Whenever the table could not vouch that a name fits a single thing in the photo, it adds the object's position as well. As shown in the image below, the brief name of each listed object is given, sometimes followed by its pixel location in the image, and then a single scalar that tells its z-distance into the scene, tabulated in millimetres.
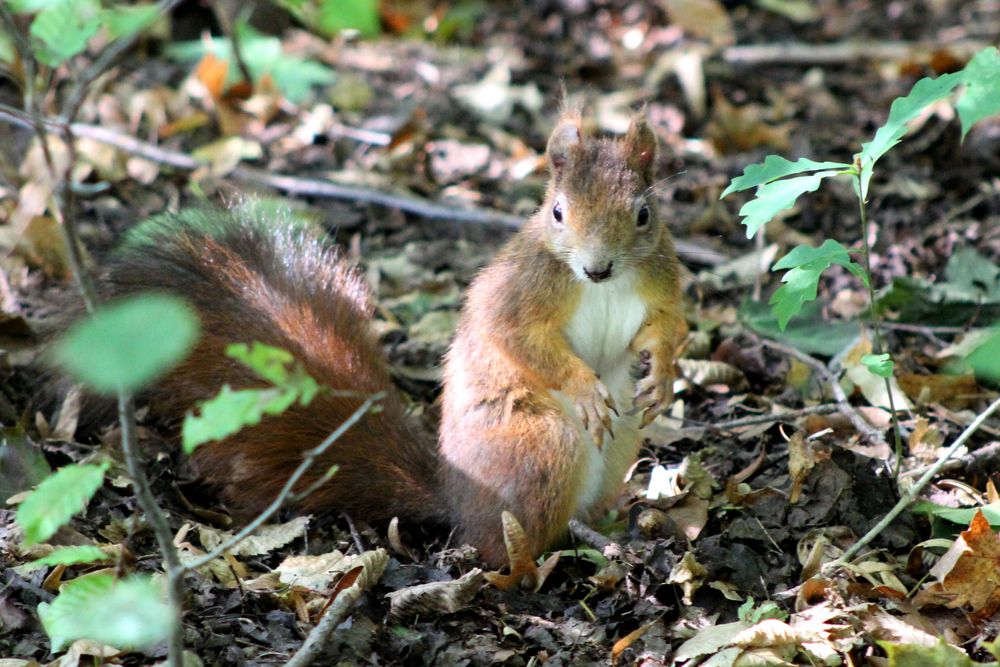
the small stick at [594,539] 5746
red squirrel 5746
